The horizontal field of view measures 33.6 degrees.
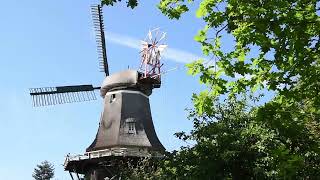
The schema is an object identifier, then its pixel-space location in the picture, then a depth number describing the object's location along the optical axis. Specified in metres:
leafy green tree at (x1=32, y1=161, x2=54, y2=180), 92.06
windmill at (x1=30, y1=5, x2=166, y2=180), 37.12
